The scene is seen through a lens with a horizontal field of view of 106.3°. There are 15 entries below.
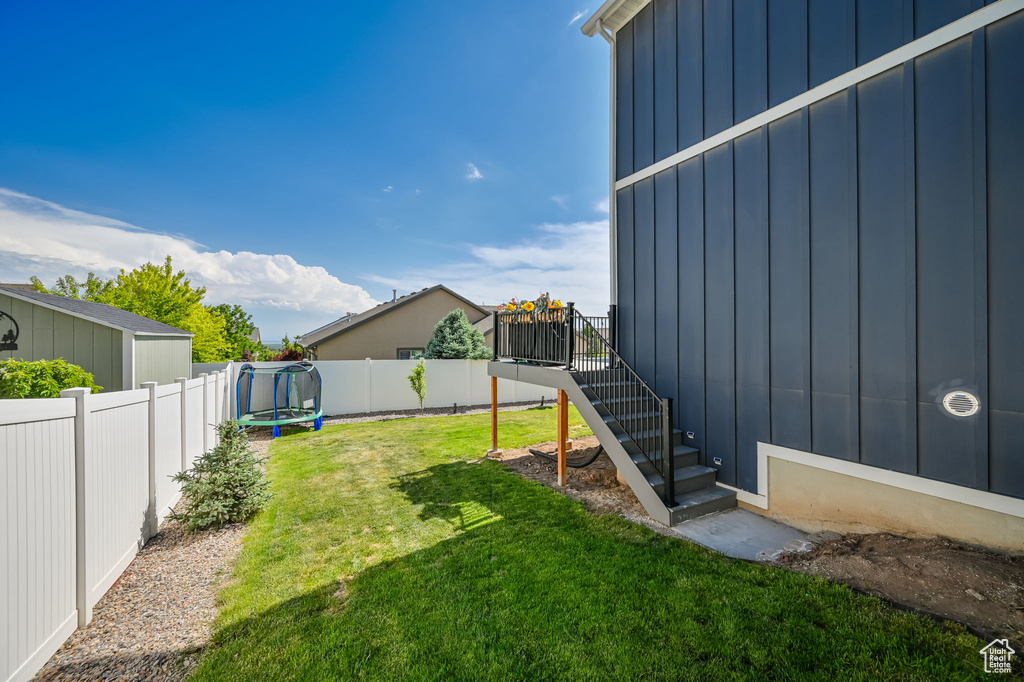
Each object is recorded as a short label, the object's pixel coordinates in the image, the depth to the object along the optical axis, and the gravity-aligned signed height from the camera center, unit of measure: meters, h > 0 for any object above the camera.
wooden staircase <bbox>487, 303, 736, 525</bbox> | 4.45 -0.92
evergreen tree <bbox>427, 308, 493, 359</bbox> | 13.64 +0.03
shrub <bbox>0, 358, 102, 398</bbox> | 3.74 -0.36
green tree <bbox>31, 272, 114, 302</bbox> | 19.80 +3.04
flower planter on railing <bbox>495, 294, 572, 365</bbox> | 5.92 +0.16
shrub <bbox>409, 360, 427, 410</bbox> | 11.91 -1.21
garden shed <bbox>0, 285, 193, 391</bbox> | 7.28 +0.14
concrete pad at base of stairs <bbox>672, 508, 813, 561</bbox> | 3.66 -2.03
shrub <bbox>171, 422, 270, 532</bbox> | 4.15 -1.62
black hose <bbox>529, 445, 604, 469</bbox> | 6.26 -1.97
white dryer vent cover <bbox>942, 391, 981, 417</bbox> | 3.20 -0.55
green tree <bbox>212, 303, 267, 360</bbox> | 19.30 +0.68
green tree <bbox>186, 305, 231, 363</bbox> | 15.63 +0.30
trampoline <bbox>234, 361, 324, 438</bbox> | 9.42 -1.40
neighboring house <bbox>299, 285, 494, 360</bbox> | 17.58 +0.49
